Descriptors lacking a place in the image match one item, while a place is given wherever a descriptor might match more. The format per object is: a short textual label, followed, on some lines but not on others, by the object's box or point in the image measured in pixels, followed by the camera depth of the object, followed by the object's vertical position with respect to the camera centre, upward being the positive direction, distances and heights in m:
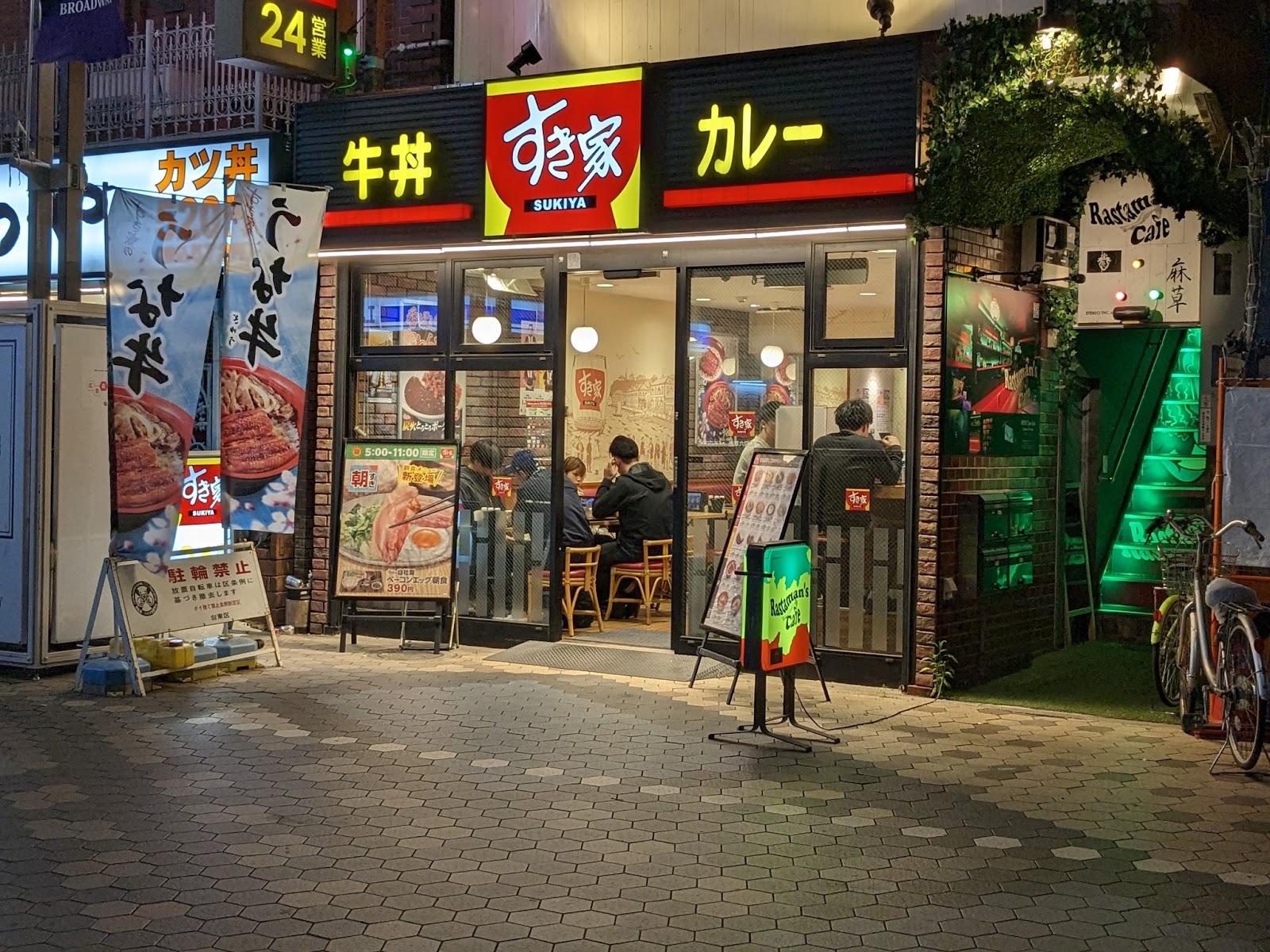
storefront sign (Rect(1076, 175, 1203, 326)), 11.76 +1.60
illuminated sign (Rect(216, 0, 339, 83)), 11.76 +3.37
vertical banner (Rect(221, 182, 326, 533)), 10.67 +0.63
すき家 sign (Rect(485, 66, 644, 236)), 11.41 +2.35
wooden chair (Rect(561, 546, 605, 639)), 12.79 -1.16
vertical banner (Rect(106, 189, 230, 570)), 9.92 +0.58
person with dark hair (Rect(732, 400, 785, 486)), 11.16 +0.08
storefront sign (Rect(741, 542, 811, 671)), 8.62 -0.99
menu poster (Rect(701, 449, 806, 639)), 9.48 -0.50
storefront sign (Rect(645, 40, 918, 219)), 10.37 +2.38
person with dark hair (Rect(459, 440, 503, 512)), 12.49 -0.30
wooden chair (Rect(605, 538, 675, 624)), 13.75 -1.23
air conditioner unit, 11.69 +1.67
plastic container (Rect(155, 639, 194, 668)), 10.24 -1.54
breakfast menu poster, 11.96 -0.68
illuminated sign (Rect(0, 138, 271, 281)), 13.20 +2.48
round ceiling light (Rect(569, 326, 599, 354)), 15.62 +1.13
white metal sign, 10.09 -1.12
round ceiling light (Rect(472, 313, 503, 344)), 12.43 +0.97
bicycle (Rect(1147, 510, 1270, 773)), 8.12 -1.19
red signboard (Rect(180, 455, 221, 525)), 10.80 -0.41
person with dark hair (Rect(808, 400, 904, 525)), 10.71 -0.12
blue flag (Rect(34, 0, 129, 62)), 10.40 +2.92
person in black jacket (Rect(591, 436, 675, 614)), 13.75 -0.63
